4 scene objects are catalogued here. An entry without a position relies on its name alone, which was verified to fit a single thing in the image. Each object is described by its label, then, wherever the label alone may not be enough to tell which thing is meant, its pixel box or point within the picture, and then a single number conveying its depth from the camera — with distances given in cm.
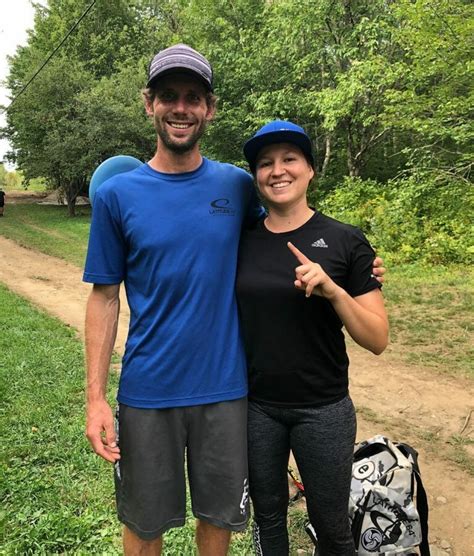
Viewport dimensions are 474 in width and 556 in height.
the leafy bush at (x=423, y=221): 911
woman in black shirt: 176
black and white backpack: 215
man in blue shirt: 180
